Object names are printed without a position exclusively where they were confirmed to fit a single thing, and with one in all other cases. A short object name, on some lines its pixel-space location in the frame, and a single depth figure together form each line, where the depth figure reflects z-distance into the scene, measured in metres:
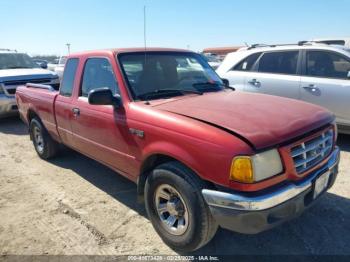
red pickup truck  2.52
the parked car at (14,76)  8.70
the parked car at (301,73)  5.79
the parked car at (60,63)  15.30
